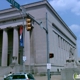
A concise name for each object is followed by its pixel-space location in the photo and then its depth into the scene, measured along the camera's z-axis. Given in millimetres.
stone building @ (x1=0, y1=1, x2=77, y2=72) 51094
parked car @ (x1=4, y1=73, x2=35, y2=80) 17808
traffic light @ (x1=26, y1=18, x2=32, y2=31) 16109
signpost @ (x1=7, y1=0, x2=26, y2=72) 14844
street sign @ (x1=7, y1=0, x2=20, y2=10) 14838
